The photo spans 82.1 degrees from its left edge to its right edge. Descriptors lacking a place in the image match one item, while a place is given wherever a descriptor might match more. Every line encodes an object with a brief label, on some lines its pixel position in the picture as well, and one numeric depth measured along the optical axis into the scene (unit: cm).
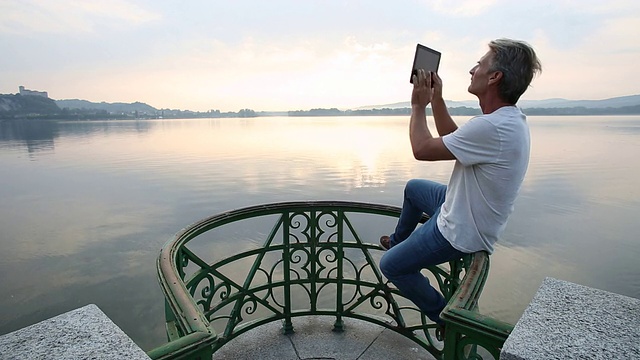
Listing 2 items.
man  156
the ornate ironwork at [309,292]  119
